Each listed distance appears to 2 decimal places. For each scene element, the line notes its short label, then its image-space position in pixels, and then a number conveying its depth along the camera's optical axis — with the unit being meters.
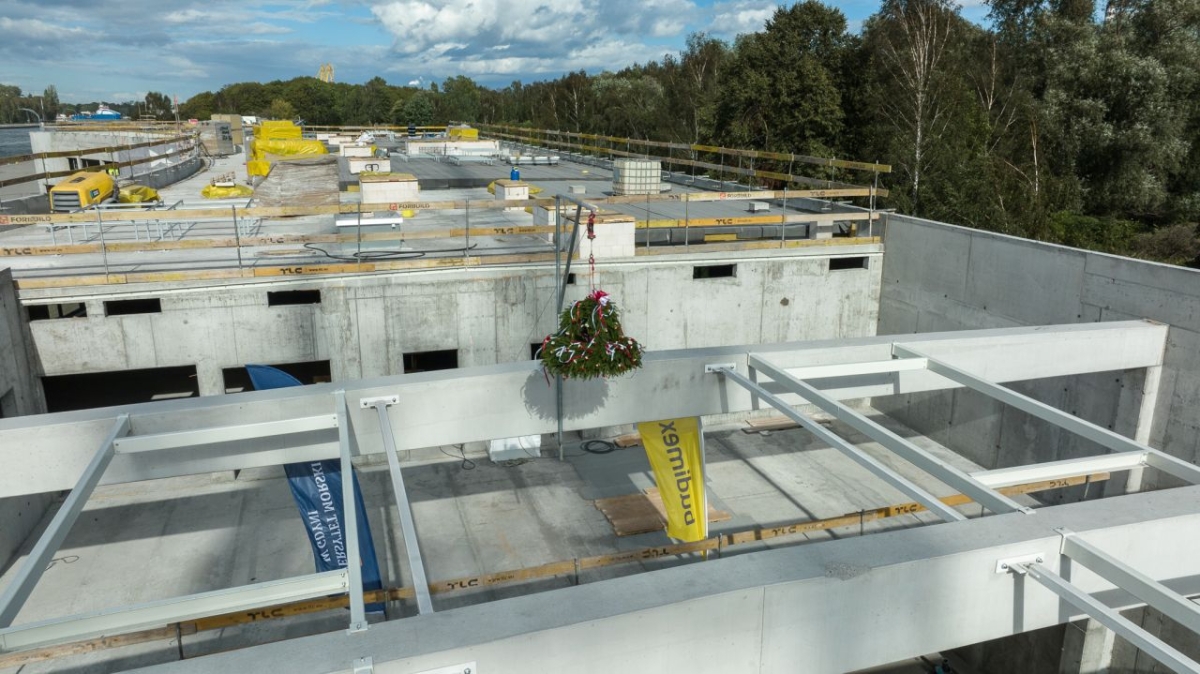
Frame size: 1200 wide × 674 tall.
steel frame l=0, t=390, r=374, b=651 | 5.04
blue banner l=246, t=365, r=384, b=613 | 8.99
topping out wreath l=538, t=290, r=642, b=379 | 8.79
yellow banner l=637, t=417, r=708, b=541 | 10.68
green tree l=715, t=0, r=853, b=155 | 38.38
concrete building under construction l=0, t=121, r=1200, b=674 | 5.55
